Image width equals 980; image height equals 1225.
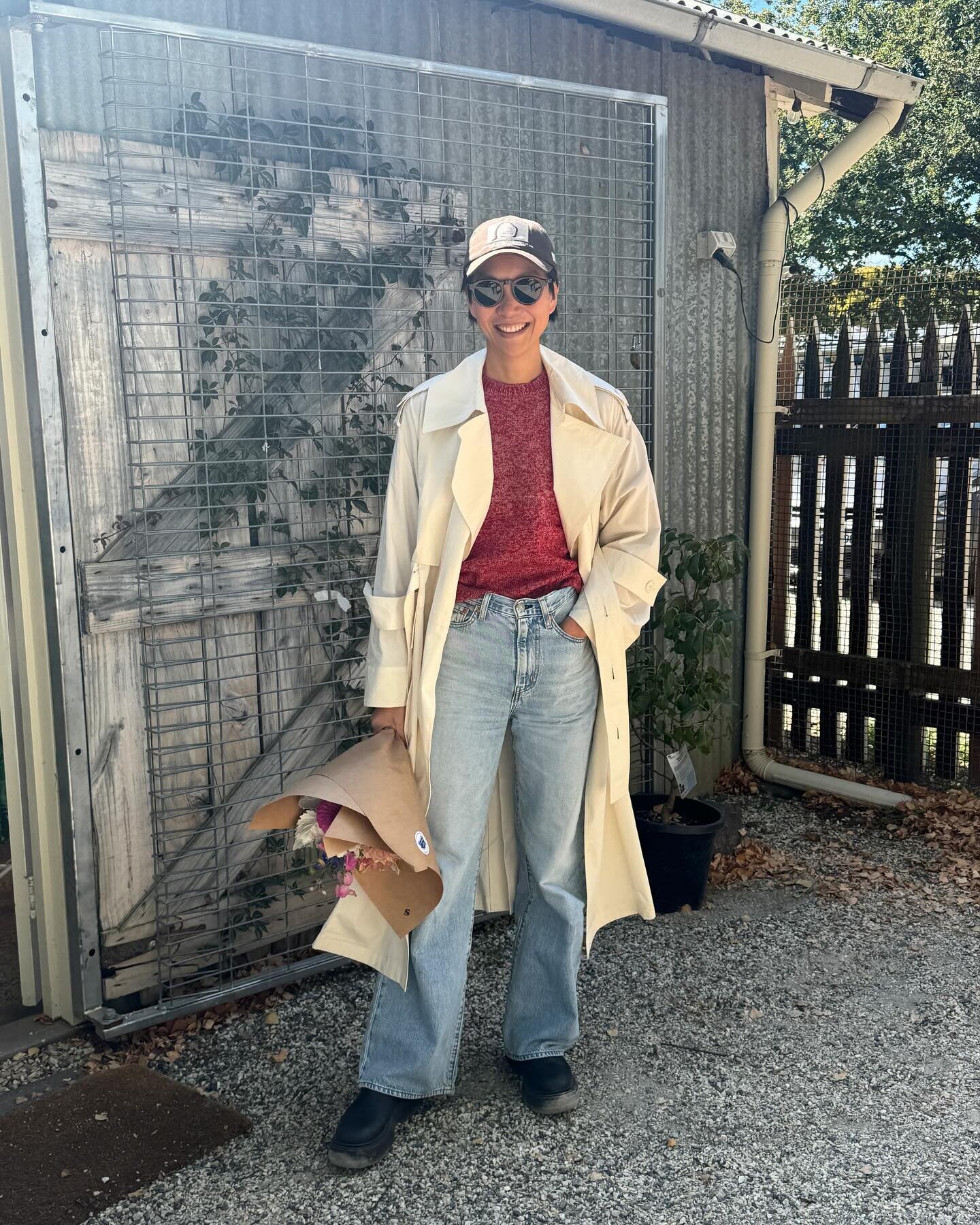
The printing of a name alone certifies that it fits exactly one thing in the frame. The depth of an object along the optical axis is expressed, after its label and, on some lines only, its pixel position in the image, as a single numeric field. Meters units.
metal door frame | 2.95
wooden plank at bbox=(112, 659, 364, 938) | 3.44
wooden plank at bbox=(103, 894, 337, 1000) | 3.41
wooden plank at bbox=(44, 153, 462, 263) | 3.07
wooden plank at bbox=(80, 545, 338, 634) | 3.22
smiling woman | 2.67
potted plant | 4.15
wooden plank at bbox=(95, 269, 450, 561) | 3.29
